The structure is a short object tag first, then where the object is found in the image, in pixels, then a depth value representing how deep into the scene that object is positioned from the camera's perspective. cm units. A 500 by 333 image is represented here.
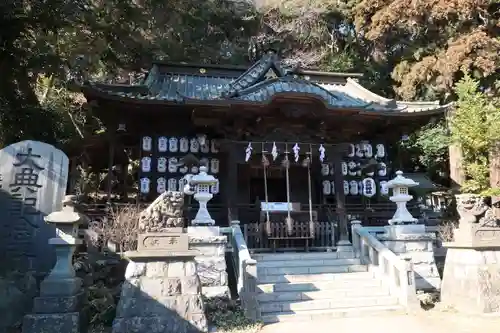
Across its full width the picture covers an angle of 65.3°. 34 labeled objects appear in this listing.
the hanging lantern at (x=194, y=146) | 1197
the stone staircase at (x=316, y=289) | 733
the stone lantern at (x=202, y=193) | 862
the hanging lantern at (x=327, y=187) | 1255
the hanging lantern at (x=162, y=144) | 1169
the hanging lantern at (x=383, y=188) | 1252
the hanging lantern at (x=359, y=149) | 1321
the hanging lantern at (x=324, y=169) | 1262
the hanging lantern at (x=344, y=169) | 1280
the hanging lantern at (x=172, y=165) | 1166
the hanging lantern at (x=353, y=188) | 1266
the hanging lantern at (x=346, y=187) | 1261
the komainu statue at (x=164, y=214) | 630
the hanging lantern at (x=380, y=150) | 1334
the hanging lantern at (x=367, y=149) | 1323
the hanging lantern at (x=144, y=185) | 1128
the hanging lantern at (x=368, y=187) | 1257
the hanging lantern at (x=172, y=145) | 1180
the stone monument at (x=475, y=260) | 747
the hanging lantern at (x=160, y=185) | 1147
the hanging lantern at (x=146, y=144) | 1169
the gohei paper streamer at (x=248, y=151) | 1124
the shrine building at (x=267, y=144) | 1110
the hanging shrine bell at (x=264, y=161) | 1145
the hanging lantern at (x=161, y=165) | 1162
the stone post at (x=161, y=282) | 598
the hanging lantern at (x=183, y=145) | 1188
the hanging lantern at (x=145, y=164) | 1149
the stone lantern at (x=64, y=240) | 662
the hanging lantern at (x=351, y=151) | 1262
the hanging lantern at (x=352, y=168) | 1291
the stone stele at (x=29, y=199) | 722
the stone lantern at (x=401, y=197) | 965
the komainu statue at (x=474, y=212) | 777
